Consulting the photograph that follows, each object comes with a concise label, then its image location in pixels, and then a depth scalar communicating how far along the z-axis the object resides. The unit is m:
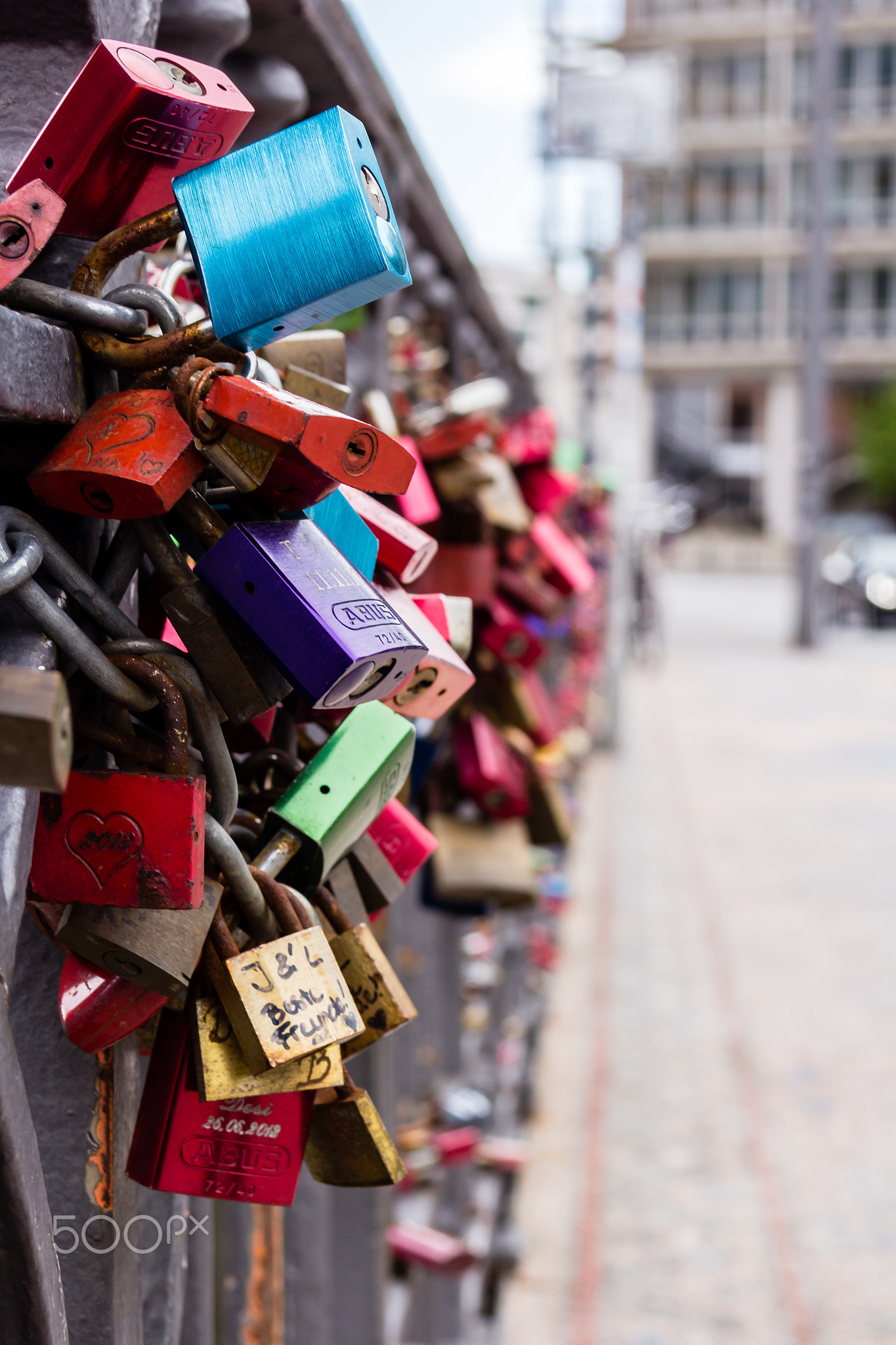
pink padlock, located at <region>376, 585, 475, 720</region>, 0.60
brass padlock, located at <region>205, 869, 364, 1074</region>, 0.47
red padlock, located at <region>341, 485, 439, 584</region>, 0.62
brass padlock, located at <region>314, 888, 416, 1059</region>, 0.59
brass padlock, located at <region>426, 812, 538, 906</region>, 1.26
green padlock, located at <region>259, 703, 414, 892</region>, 0.55
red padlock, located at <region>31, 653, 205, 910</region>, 0.43
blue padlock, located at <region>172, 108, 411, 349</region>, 0.41
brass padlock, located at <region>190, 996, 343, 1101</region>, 0.48
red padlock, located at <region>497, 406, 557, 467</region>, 1.42
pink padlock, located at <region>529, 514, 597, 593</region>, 1.33
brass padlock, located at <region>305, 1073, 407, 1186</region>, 0.55
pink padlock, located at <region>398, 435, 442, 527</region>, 0.85
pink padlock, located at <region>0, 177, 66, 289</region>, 0.42
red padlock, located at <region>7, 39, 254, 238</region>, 0.43
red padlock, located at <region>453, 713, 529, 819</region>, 1.25
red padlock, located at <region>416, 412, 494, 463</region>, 1.00
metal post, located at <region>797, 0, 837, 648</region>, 12.76
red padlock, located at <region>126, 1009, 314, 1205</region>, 0.52
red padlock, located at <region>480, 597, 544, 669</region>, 1.22
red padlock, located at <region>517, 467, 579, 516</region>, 1.44
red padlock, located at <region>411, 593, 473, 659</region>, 0.66
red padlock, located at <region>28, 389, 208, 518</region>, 0.42
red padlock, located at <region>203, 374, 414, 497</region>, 0.41
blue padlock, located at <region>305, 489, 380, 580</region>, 0.52
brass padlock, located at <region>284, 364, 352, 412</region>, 0.62
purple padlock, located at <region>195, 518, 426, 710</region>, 0.44
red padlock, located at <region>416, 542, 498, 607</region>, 1.06
